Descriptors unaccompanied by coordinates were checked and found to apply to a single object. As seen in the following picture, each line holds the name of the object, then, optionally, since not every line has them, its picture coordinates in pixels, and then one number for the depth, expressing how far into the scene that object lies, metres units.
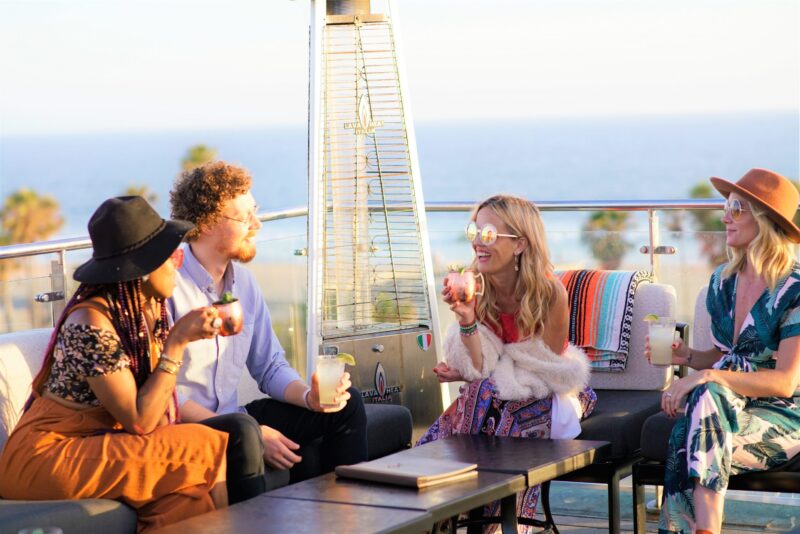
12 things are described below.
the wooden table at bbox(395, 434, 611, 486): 3.37
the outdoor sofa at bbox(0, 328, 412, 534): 3.12
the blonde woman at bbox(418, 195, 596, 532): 4.13
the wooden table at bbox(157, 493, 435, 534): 2.80
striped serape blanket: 4.82
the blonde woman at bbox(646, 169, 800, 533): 3.76
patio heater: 4.96
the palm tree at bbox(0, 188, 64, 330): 29.31
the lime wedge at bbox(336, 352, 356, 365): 3.42
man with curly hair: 3.87
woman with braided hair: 3.25
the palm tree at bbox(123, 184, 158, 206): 35.59
